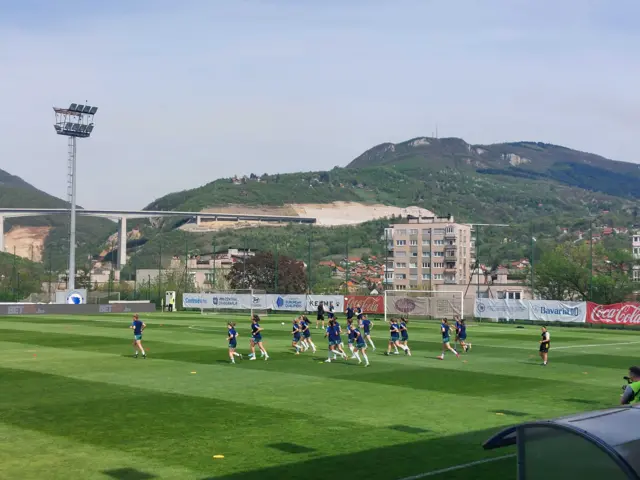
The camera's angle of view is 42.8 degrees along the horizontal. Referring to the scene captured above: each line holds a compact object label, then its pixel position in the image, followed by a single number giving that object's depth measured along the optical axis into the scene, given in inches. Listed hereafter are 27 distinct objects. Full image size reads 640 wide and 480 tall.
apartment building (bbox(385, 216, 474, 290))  7431.1
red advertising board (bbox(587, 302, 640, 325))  2460.6
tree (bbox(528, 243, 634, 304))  3415.4
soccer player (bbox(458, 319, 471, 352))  1454.2
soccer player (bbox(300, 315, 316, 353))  1413.0
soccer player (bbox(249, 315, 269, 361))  1275.7
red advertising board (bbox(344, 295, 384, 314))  2947.8
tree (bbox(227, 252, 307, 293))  4510.3
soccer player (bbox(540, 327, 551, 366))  1263.5
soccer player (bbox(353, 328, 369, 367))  1248.8
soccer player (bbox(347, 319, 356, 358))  1262.3
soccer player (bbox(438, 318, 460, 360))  1355.8
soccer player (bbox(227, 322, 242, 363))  1276.6
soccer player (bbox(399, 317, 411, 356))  1437.0
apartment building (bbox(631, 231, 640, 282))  3941.9
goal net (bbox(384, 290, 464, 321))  2802.7
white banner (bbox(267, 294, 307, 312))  3171.8
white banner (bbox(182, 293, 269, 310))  3292.3
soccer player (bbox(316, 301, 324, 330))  2261.8
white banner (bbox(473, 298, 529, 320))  2640.3
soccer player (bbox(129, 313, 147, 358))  1320.1
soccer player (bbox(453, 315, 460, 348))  1449.3
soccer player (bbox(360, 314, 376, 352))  1483.1
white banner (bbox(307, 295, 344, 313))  3056.1
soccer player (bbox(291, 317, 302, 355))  1454.2
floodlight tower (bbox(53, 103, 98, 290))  3870.6
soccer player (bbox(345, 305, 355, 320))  1855.3
